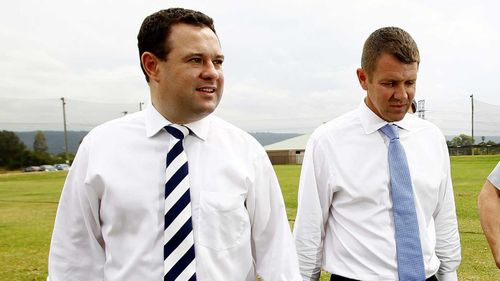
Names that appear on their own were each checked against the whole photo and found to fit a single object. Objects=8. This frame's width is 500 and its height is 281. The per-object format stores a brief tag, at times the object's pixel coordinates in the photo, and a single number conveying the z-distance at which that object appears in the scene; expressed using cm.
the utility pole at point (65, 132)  6233
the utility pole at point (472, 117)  6573
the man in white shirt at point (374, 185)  264
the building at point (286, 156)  6726
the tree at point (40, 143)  7588
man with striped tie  210
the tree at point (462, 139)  7212
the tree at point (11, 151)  6656
